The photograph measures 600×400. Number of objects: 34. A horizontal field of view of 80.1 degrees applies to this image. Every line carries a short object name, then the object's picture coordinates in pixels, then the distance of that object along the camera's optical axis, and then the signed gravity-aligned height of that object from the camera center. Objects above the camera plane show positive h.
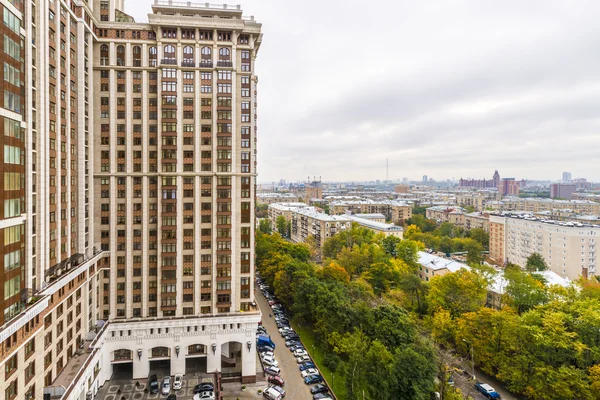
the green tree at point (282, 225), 142.25 -14.66
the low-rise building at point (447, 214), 161.12 -11.33
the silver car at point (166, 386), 40.78 -23.03
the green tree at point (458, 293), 51.16 -15.31
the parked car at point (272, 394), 39.09 -22.66
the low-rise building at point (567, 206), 179.25 -7.56
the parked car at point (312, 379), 41.97 -22.48
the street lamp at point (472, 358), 41.83 -20.16
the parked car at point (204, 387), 41.12 -23.15
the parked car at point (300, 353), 48.17 -22.21
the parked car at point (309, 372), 43.45 -22.38
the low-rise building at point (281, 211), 145.75 -9.27
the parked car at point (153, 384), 41.28 -23.29
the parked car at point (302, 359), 46.72 -22.43
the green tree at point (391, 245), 85.12 -13.15
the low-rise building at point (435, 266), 71.56 -15.48
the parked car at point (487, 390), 39.16 -22.25
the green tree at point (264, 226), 127.69 -13.76
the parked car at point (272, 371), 44.36 -22.71
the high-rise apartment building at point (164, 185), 43.47 +0.37
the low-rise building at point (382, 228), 109.96 -11.99
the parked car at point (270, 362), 45.97 -22.45
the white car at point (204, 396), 39.34 -23.04
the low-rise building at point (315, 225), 110.12 -11.58
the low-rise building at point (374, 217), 143.30 -10.89
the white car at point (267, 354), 47.47 -22.05
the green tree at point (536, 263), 84.62 -17.36
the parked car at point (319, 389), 39.84 -22.45
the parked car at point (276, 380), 42.02 -22.71
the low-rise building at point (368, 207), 175.88 -8.87
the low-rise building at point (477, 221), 136.81 -12.06
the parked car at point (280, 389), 39.69 -22.64
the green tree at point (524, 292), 49.06 -14.08
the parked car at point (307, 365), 44.84 -22.30
